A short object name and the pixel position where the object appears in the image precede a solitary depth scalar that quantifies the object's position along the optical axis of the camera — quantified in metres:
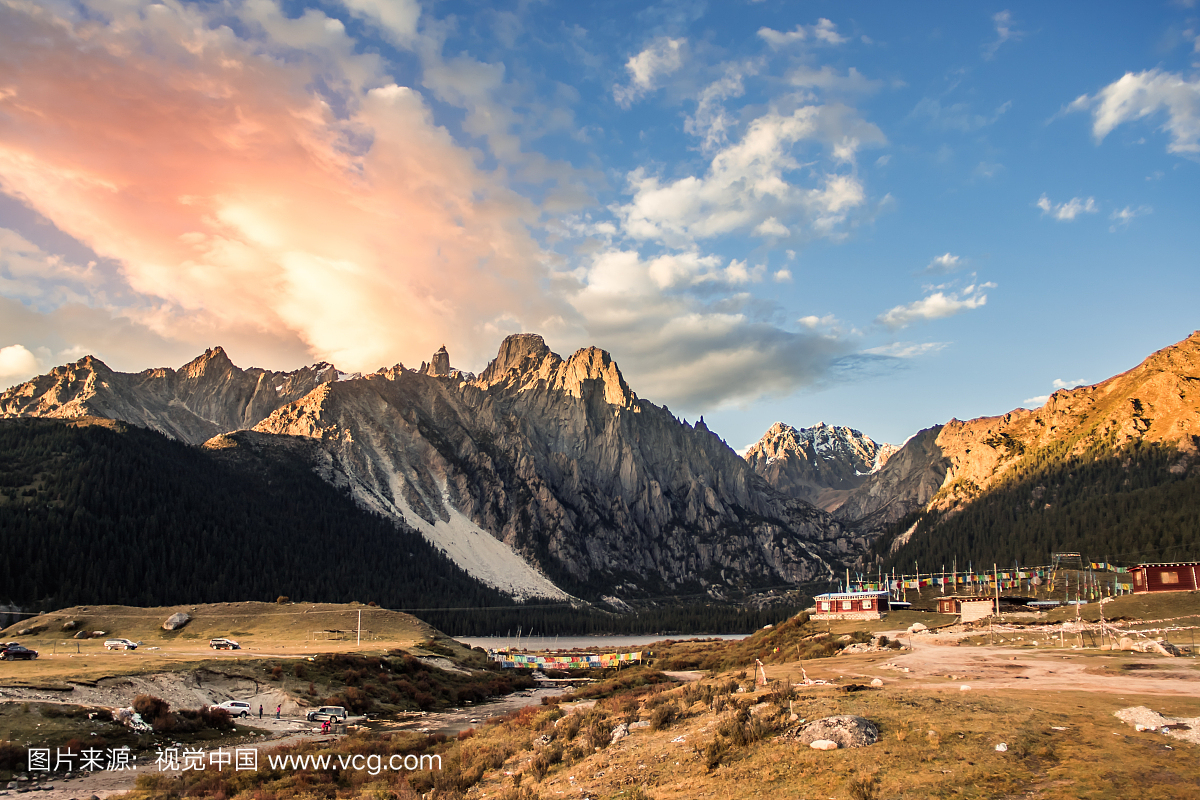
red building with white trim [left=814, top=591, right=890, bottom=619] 101.00
